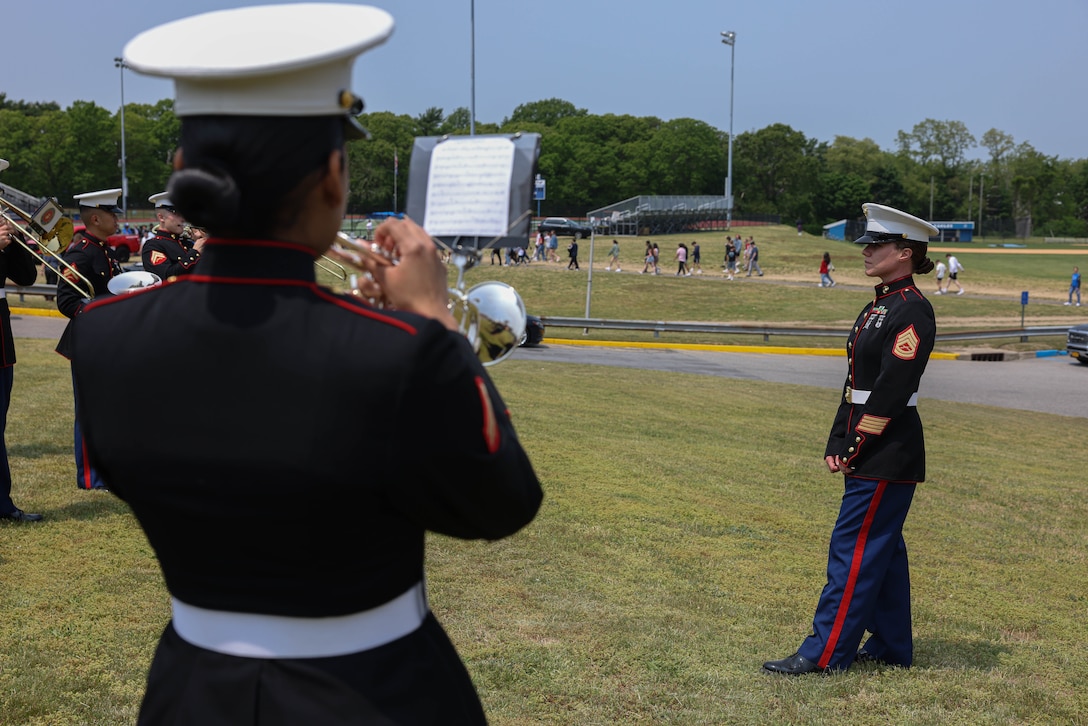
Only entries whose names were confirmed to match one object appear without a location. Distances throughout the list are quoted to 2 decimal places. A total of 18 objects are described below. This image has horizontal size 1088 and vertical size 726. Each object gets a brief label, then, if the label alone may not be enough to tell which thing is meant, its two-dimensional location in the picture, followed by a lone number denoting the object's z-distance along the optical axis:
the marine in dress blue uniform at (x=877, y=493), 5.21
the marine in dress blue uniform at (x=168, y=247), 8.03
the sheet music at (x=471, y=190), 2.14
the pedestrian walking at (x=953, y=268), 43.47
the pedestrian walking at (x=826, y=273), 44.00
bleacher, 69.62
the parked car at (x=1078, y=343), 25.56
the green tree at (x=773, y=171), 123.44
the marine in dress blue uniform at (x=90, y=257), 7.71
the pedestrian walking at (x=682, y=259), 47.34
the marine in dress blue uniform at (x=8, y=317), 7.03
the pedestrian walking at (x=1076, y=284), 42.43
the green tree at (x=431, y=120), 125.29
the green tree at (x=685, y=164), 115.50
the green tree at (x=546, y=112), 132.91
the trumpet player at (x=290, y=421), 1.65
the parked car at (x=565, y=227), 60.82
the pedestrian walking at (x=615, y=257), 48.33
